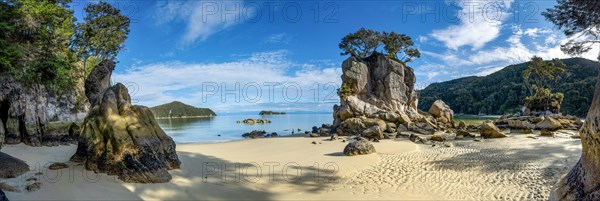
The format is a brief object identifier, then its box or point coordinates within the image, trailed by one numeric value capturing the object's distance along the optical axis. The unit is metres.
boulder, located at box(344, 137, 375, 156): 17.05
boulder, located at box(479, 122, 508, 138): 25.38
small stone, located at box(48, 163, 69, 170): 8.73
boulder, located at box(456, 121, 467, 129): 36.83
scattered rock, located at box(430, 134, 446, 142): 23.99
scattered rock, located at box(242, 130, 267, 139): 36.84
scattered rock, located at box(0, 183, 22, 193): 6.21
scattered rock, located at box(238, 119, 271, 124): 80.44
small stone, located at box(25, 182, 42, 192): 6.63
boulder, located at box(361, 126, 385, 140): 27.41
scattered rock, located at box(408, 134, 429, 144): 23.90
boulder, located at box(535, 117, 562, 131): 30.80
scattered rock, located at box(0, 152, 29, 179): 7.25
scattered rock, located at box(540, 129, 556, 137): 24.58
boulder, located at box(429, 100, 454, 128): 41.31
